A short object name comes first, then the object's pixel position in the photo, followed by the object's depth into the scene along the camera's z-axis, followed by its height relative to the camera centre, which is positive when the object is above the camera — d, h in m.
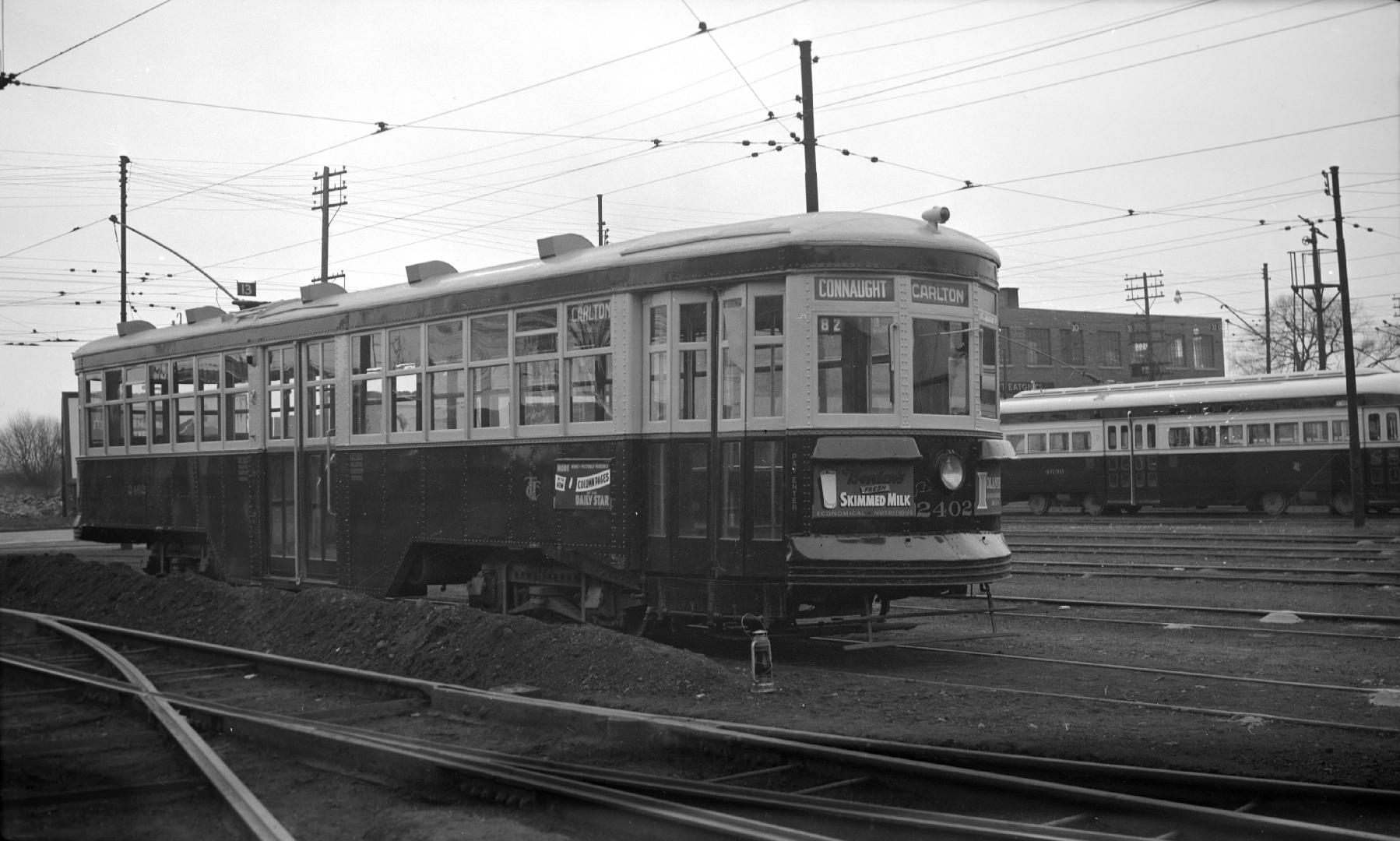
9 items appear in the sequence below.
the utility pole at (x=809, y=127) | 21.16 +5.79
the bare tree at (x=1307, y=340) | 49.31 +5.34
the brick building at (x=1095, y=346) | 65.00 +6.88
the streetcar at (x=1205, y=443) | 30.52 +0.79
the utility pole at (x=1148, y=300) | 53.88 +8.02
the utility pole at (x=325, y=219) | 38.34 +8.07
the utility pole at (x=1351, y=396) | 25.92 +1.54
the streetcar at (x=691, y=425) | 10.07 +0.52
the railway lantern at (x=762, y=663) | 8.75 -1.17
